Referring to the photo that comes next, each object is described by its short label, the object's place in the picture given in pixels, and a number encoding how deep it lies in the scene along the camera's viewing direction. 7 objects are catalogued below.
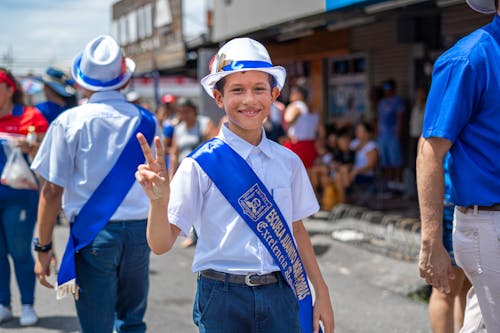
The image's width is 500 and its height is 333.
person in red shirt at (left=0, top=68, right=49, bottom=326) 5.22
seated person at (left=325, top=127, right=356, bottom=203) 9.69
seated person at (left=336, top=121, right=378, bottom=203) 9.52
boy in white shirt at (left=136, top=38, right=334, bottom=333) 2.63
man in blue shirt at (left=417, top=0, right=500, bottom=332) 2.56
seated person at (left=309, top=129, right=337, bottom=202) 10.12
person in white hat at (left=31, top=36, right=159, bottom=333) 3.54
